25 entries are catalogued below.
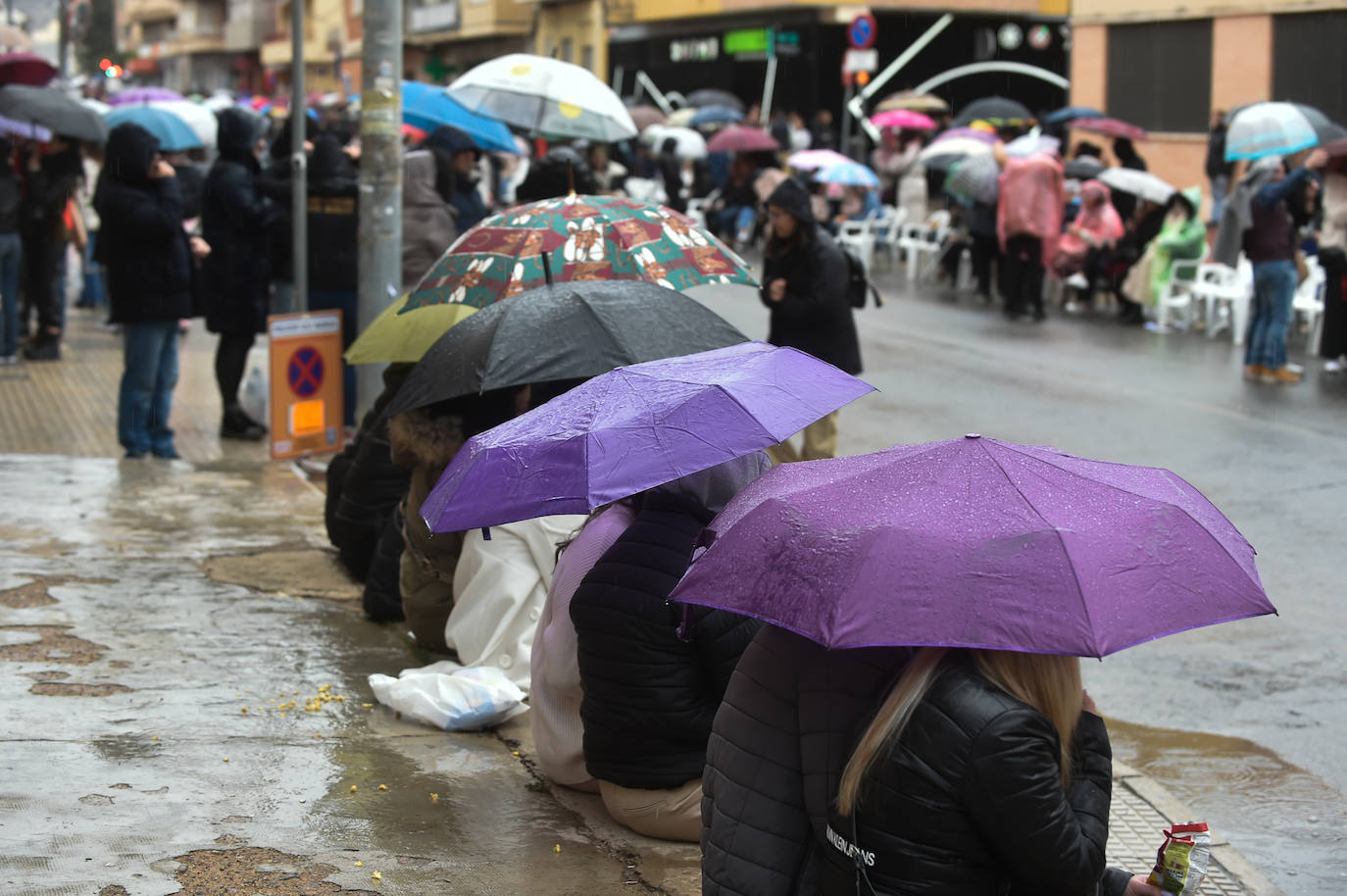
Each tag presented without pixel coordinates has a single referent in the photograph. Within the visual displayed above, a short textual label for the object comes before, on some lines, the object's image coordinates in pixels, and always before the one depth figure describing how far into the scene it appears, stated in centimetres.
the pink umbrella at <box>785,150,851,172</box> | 2306
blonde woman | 279
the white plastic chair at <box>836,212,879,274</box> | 2309
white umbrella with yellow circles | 1138
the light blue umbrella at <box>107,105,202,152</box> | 1423
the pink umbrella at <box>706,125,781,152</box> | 2473
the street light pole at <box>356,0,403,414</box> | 897
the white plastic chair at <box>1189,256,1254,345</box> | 1641
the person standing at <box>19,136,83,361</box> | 1395
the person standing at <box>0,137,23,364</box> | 1287
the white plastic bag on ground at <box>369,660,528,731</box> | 554
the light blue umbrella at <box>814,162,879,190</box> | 2255
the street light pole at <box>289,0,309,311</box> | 1045
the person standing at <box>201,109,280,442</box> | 1089
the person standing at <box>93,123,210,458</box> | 959
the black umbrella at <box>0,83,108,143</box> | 1304
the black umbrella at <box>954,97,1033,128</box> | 2844
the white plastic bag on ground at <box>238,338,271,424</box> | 1189
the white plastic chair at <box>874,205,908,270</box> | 2400
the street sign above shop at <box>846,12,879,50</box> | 2764
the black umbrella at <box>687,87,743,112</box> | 3597
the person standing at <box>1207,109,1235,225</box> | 2373
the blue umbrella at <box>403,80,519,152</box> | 1235
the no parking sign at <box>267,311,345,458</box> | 966
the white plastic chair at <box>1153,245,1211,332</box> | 1733
